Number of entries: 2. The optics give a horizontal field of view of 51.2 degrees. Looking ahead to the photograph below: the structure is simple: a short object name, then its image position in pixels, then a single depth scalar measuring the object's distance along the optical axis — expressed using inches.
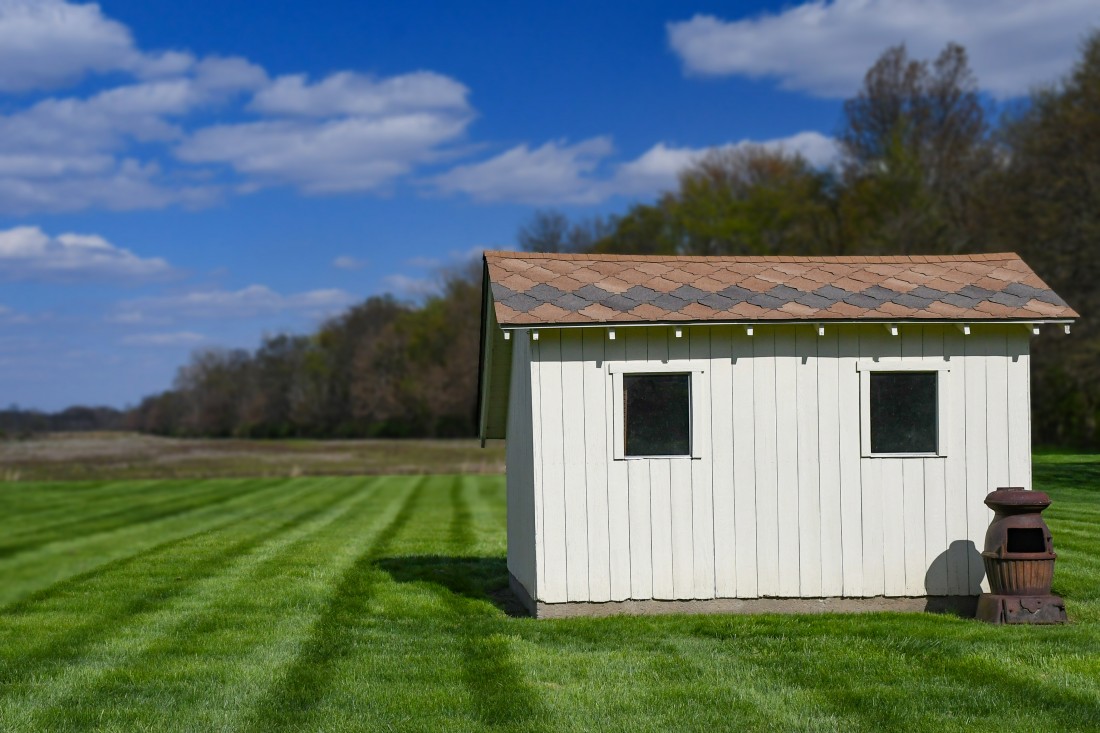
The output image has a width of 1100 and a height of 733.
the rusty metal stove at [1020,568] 427.2
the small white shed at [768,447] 457.4
